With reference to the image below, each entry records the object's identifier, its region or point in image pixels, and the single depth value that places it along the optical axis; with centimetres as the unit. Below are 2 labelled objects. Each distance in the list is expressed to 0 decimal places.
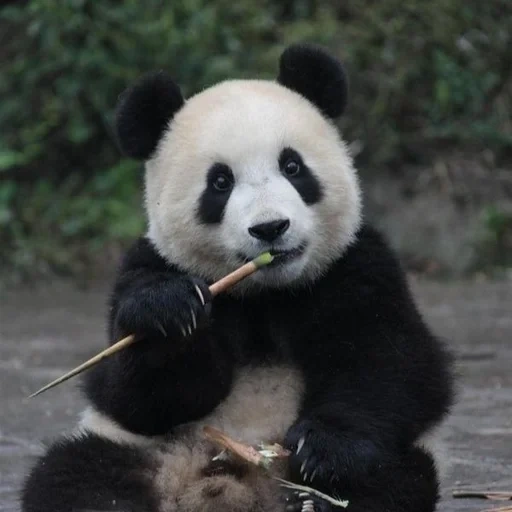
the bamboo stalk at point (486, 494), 811
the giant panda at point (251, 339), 746
